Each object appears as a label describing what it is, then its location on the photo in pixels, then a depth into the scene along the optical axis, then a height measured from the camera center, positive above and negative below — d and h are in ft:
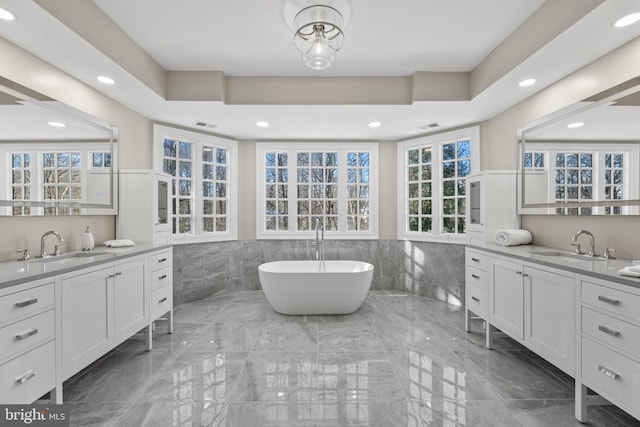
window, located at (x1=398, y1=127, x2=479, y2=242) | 13.69 +1.38
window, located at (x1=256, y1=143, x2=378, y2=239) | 16.01 +1.21
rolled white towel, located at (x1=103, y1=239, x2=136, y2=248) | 9.26 -1.00
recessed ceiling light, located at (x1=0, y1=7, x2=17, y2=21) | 5.88 +3.99
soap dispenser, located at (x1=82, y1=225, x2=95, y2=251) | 8.68 -0.87
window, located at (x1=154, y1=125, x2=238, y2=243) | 13.56 +1.48
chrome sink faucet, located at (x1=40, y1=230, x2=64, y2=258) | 7.40 -0.86
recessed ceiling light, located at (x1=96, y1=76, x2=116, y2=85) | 8.80 +3.98
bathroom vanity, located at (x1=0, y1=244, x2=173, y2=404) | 4.89 -2.11
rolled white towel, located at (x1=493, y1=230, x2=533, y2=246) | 9.55 -0.87
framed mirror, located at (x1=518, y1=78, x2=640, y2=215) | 7.00 +1.47
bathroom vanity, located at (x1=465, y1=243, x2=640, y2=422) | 4.97 -2.20
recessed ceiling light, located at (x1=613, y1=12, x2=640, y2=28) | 6.09 +4.03
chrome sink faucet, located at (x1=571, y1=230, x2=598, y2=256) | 7.60 -0.86
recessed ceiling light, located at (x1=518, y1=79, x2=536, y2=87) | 9.03 +3.98
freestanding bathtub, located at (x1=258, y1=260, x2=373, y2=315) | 11.37 -3.09
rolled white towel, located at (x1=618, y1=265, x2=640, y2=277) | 5.02 -1.05
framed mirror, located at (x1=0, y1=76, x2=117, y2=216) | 6.86 +1.47
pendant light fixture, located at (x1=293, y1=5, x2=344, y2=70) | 7.21 +4.54
